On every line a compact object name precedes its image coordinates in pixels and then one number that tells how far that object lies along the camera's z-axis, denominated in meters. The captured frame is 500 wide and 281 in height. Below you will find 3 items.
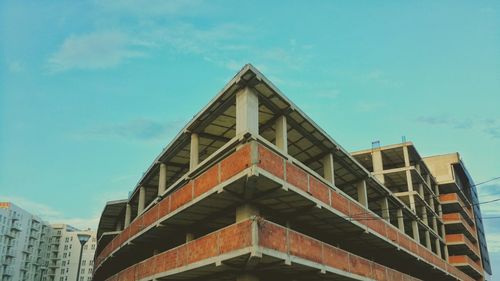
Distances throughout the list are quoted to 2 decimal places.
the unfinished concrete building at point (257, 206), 17.86
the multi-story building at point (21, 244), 110.00
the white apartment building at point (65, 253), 129.38
